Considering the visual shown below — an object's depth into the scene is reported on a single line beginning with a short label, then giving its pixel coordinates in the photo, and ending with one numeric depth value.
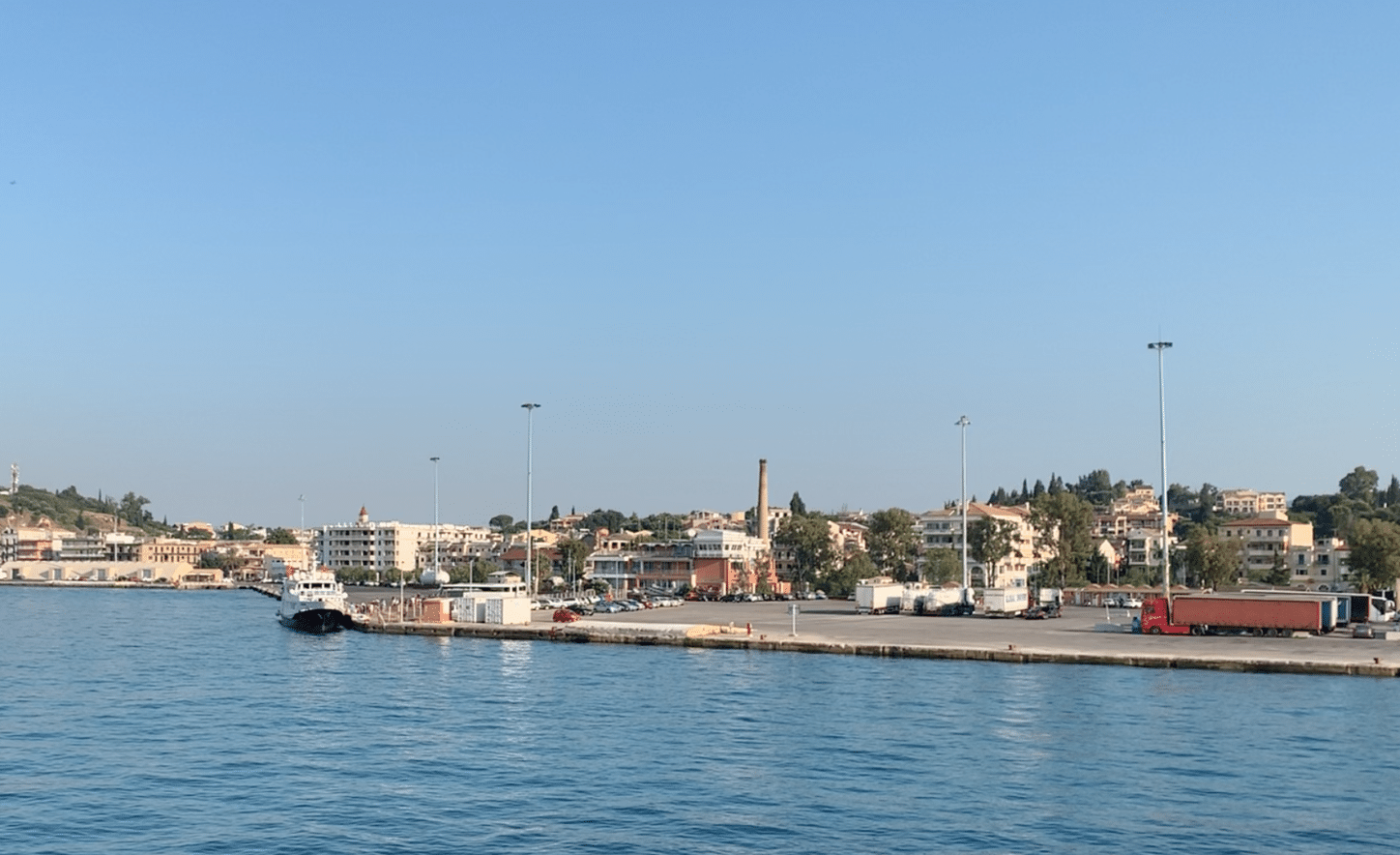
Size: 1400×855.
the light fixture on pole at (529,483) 103.31
